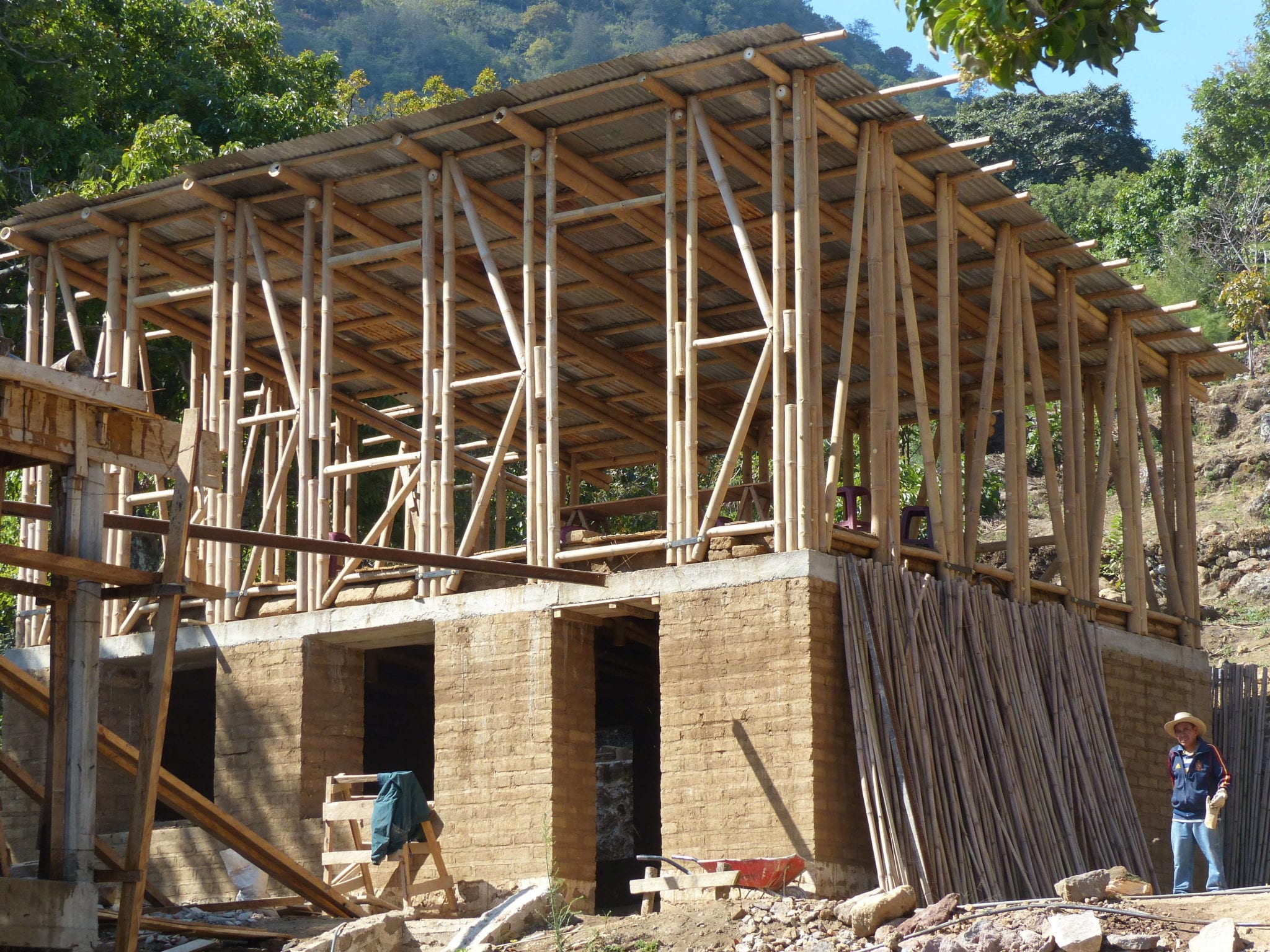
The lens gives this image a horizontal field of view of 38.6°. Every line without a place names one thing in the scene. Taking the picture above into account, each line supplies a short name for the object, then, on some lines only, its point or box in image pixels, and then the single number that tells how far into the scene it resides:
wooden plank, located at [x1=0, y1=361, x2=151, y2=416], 11.62
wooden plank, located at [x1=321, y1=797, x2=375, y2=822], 16.00
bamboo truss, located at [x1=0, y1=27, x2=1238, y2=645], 17.09
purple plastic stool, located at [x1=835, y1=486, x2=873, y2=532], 19.03
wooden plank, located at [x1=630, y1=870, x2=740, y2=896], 14.92
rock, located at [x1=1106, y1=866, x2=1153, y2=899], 13.95
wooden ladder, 15.84
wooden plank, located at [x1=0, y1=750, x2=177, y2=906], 13.19
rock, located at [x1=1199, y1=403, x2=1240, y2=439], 42.66
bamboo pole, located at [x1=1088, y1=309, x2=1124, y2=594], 21.36
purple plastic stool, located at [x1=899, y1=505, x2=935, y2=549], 18.53
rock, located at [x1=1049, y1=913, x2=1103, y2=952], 11.86
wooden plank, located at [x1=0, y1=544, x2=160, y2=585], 11.66
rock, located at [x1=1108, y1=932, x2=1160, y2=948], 11.95
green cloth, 15.61
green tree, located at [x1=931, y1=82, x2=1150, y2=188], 62.94
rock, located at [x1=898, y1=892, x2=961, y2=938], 13.11
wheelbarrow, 15.01
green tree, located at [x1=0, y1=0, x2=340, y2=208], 28.94
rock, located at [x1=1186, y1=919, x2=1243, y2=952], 11.46
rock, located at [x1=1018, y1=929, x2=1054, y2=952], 11.92
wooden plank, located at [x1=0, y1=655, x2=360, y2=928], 13.83
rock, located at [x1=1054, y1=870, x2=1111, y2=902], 13.29
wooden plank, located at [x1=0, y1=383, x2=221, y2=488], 11.75
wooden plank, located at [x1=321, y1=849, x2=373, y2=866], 15.85
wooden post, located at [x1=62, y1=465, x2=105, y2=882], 11.98
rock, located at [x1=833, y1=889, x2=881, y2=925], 14.20
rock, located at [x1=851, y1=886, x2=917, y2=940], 13.62
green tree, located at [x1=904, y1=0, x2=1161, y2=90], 7.35
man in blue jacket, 15.02
